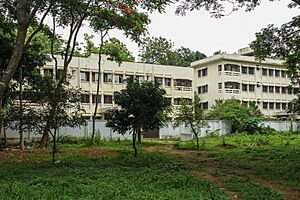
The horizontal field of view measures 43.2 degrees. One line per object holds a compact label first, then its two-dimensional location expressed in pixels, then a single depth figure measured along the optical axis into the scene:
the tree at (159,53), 53.06
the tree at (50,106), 12.63
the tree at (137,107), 15.47
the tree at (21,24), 10.77
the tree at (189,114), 21.55
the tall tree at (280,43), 14.55
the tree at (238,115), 34.66
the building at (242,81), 46.72
